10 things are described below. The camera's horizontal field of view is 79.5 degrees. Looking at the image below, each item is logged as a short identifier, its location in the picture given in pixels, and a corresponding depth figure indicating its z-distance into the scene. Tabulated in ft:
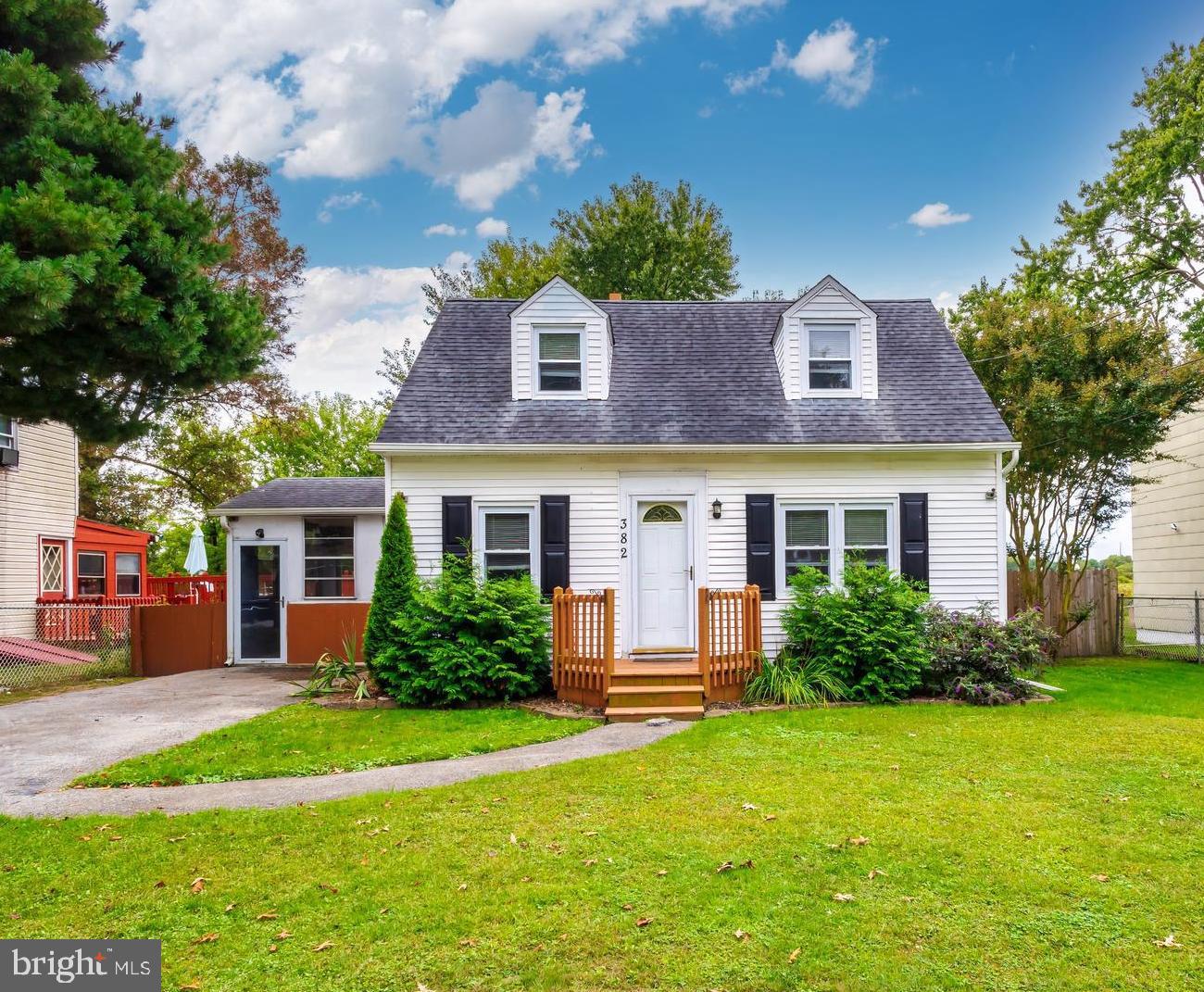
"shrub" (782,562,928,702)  29.40
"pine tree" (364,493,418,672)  31.40
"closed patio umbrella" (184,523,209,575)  54.08
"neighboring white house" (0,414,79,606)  47.62
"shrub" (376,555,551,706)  29.22
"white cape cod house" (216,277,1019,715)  33.60
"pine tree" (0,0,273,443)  17.71
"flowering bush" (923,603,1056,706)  29.35
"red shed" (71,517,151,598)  55.36
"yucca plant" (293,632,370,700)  31.83
